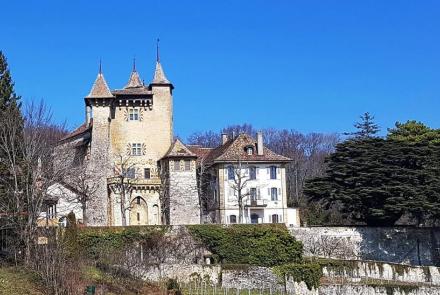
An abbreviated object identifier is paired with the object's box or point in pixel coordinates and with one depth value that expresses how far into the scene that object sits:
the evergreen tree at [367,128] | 73.81
